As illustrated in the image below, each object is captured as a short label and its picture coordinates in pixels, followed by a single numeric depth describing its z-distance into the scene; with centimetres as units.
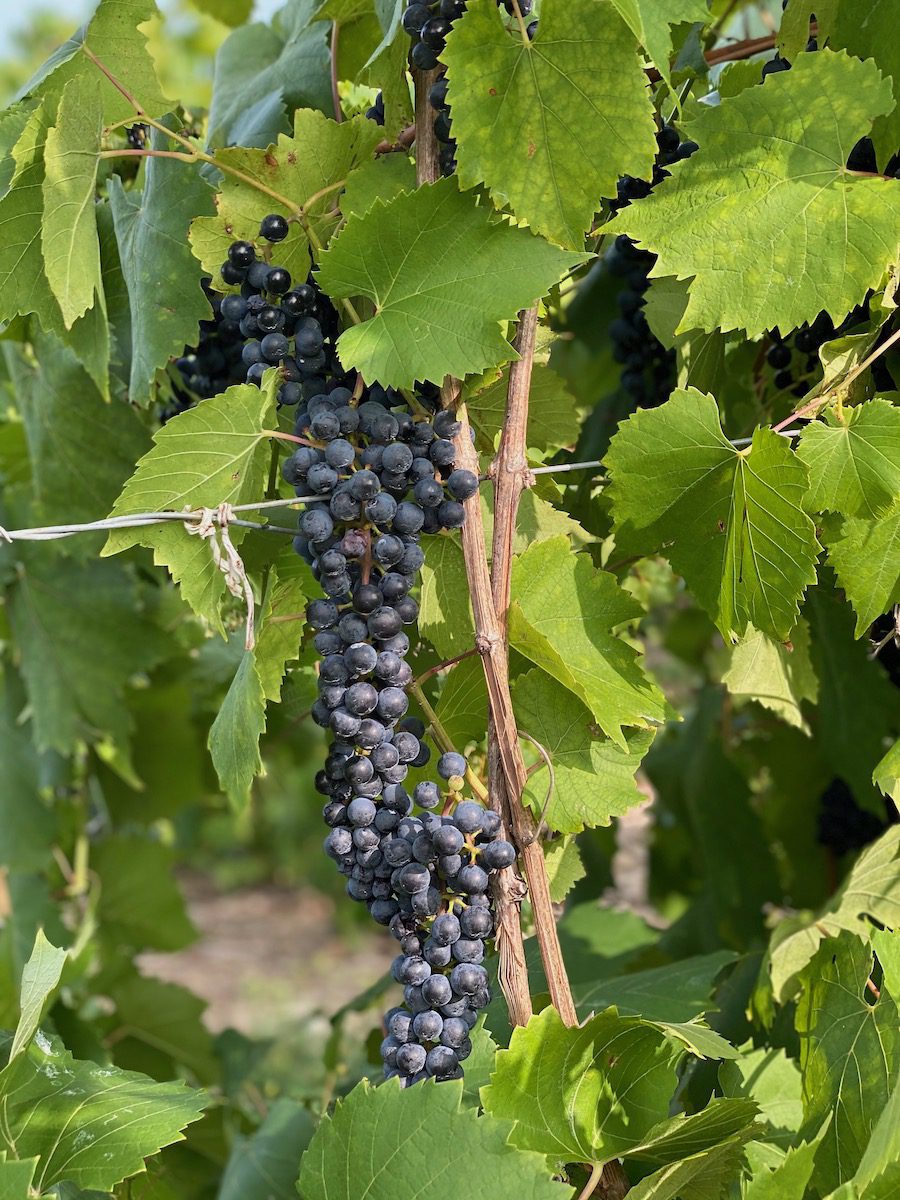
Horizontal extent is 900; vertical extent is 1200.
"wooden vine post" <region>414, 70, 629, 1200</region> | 99
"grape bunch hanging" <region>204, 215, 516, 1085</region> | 94
